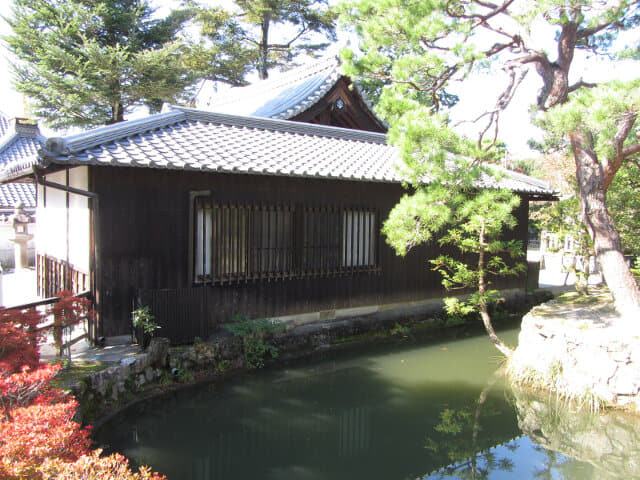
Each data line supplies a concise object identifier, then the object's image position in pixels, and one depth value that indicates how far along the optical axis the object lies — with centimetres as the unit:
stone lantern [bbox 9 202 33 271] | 1689
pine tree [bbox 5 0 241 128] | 1845
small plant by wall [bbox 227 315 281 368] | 781
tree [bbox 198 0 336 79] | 2386
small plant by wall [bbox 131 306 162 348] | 677
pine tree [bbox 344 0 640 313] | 677
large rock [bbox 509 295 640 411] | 653
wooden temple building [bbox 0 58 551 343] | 703
